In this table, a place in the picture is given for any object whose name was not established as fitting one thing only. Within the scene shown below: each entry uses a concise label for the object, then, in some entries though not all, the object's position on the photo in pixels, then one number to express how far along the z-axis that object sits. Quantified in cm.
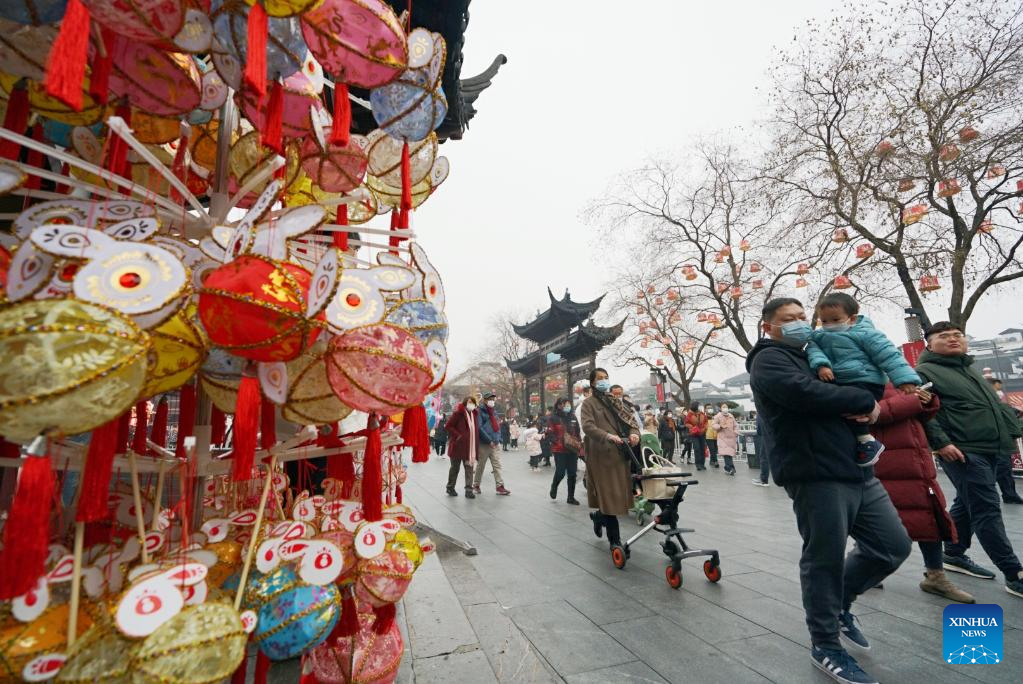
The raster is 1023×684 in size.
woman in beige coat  419
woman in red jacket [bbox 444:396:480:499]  763
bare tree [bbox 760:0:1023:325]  1030
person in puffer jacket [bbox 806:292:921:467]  233
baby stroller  347
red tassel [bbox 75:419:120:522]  101
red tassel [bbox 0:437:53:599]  84
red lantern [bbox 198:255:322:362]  103
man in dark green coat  301
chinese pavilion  2130
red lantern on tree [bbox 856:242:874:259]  1270
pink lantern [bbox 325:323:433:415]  124
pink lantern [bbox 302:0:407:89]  133
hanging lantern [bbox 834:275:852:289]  1341
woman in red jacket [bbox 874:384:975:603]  274
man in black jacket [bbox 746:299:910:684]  218
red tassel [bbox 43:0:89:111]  96
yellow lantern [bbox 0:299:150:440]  80
